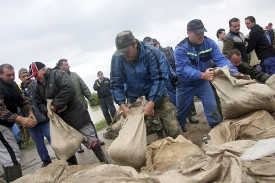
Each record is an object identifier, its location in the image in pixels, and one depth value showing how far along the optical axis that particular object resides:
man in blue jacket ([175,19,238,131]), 3.80
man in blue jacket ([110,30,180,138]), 3.29
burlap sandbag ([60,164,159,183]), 1.95
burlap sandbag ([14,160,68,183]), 2.71
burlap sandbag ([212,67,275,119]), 3.15
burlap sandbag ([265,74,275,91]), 3.86
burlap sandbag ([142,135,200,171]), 2.81
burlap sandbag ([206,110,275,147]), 3.09
